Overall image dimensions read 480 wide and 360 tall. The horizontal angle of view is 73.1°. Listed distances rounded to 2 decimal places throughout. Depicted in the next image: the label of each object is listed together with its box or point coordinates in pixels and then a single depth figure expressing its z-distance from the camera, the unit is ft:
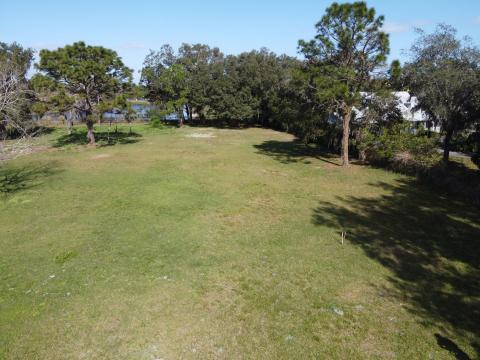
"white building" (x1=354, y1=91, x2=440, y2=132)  73.14
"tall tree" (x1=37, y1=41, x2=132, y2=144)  85.87
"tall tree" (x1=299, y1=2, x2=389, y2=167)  63.62
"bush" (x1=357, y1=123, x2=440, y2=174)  63.98
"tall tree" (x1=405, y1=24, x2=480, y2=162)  60.49
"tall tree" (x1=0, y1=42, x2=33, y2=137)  98.94
